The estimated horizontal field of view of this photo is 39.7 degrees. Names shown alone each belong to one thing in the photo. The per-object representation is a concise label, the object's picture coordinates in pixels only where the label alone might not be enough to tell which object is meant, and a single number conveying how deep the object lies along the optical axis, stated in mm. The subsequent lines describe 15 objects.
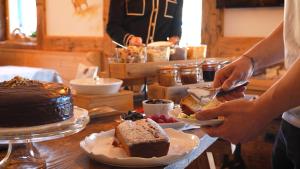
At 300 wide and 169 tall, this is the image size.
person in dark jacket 2867
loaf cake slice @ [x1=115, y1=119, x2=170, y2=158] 929
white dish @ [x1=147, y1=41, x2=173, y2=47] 1934
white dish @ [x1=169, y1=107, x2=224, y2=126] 960
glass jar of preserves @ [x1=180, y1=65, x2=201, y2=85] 1759
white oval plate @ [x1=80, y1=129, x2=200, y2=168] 918
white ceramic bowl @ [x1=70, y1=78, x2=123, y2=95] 1516
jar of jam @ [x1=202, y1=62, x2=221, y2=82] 1822
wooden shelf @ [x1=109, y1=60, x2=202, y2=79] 1739
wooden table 960
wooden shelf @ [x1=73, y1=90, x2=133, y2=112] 1492
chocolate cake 949
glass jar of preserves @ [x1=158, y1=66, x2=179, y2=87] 1701
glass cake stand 897
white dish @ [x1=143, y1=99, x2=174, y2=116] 1423
